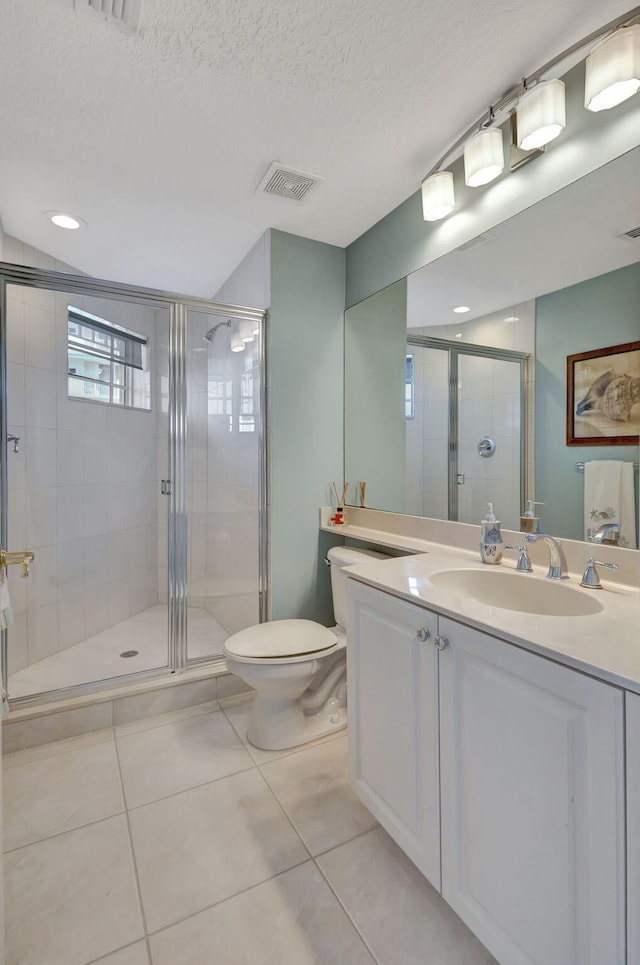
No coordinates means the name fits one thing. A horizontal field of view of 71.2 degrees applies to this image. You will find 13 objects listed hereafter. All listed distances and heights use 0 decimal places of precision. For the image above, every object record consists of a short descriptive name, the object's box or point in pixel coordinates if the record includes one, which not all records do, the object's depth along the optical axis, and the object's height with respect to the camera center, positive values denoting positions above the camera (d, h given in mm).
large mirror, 1331 +453
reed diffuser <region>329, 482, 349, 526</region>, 2473 -202
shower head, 2426 +771
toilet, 1773 -839
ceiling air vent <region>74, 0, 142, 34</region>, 1162 +1228
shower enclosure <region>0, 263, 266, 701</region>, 2268 -39
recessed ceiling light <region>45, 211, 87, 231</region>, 2131 +1244
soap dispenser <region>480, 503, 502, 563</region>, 1571 -236
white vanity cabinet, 743 -634
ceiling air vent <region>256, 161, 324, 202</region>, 1827 +1238
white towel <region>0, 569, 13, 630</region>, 1049 -317
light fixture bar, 1170 +1192
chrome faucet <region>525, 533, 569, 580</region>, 1359 -265
